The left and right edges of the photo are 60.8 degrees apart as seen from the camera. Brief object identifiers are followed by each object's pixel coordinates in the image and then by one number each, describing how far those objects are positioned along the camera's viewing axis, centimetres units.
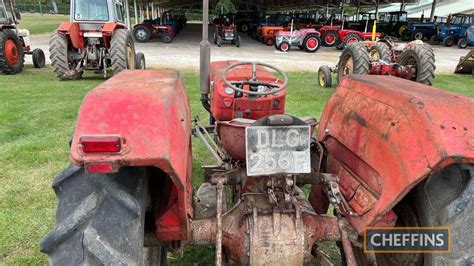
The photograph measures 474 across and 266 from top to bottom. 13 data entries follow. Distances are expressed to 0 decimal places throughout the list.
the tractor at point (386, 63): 847
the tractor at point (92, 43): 873
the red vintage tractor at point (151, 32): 1994
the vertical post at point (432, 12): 2573
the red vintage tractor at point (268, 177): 144
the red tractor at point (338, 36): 1877
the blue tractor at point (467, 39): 2100
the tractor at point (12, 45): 955
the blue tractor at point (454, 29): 2198
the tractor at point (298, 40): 1791
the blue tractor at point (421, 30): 2378
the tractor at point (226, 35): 1938
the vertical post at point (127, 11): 1844
